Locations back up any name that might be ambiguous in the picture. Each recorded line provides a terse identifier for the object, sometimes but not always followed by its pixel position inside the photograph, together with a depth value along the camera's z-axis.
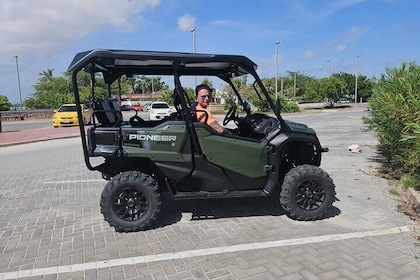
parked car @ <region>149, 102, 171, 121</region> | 21.44
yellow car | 20.02
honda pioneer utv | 3.95
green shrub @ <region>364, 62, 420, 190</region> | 4.67
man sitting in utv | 4.12
